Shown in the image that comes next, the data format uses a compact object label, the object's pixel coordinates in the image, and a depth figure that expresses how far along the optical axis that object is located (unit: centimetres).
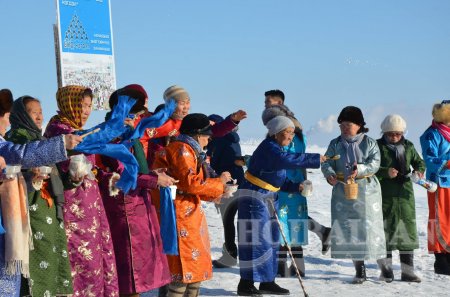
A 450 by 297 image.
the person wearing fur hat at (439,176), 886
